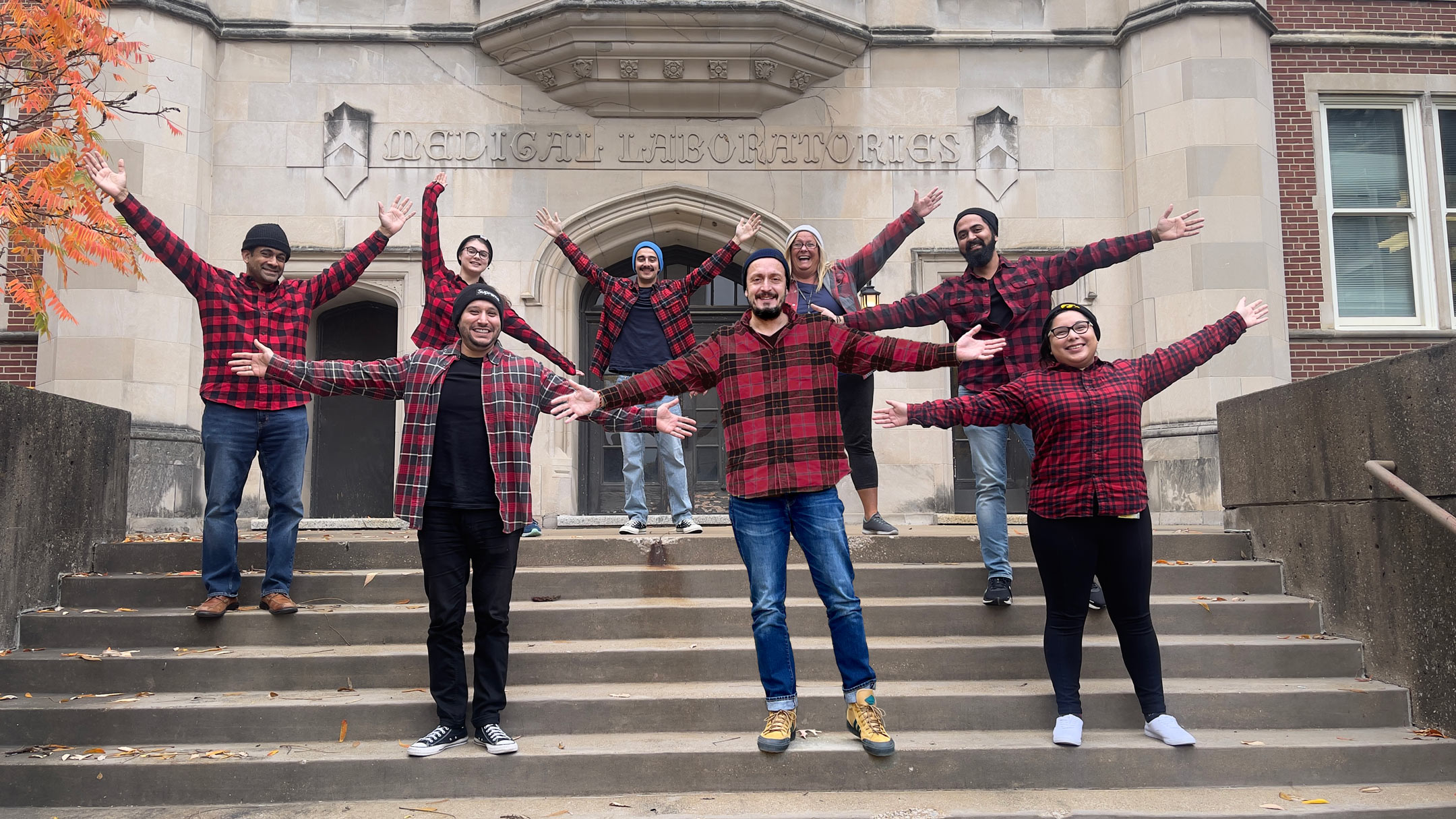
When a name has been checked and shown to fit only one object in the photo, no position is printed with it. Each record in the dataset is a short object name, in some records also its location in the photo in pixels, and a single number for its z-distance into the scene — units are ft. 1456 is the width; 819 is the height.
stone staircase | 13.51
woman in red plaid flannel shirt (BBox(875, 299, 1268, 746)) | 13.69
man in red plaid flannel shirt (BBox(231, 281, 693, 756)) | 13.79
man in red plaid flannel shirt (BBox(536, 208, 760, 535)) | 21.99
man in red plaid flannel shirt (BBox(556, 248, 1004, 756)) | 13.16
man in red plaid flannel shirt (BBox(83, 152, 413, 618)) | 16.74
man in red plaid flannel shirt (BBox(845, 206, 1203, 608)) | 16.72
